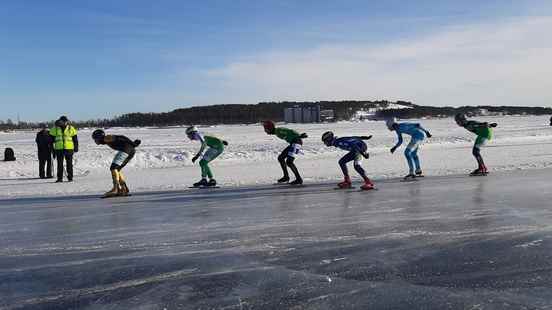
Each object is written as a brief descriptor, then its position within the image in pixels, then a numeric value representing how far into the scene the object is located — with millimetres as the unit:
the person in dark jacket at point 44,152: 12172
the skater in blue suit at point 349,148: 8547
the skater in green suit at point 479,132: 10133
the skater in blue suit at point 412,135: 9977
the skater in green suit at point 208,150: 9555
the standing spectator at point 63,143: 11141
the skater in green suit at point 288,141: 9648
